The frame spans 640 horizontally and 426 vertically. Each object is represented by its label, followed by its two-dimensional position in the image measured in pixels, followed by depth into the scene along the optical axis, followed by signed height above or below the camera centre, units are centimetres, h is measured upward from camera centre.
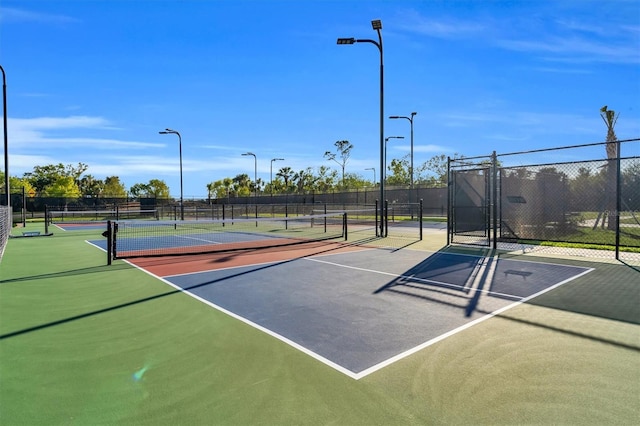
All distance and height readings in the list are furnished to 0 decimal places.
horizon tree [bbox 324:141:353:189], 7625 +1101
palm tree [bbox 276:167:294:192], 9474 +741
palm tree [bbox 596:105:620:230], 1350 +35
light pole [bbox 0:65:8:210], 1873 +409
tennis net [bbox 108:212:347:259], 1283 -156
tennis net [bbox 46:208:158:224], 3672 -134
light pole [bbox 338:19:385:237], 1642 +453
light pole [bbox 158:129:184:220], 2904 +535
